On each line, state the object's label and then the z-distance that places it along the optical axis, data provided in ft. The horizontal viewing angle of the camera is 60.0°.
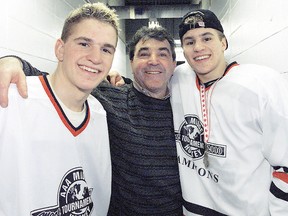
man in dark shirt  5.02
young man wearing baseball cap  3.72
